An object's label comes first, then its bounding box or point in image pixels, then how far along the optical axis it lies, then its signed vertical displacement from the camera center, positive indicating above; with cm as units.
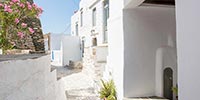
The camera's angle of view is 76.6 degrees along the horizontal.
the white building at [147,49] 381 +3
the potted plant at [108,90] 444 -146
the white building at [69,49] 1418 +16
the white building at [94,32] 726 +159
